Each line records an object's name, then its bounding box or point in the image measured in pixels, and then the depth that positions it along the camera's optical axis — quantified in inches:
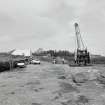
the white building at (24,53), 1969.7
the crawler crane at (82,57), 1578.2
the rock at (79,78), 653.4
